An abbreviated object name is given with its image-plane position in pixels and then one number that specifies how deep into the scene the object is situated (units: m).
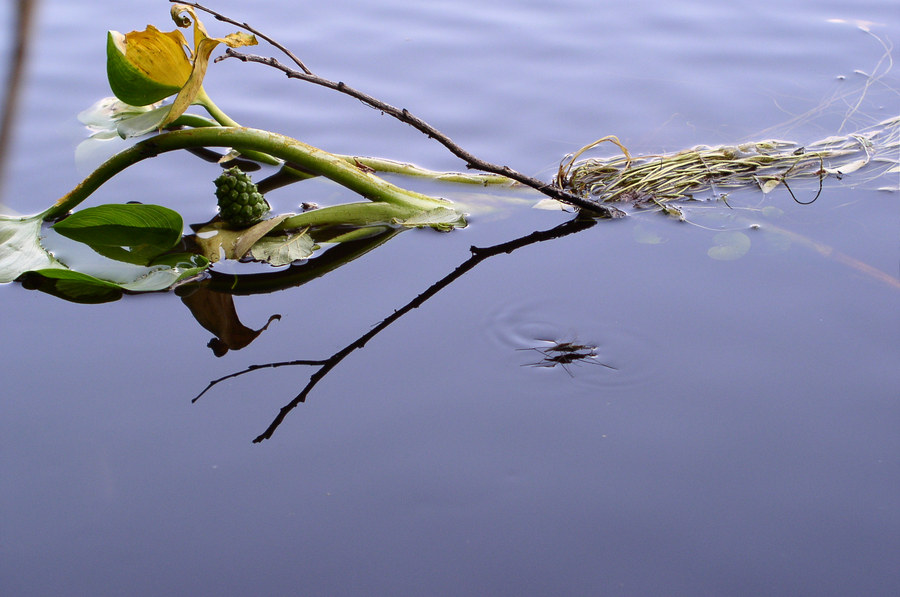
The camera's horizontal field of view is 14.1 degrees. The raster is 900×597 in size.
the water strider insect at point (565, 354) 1.18
